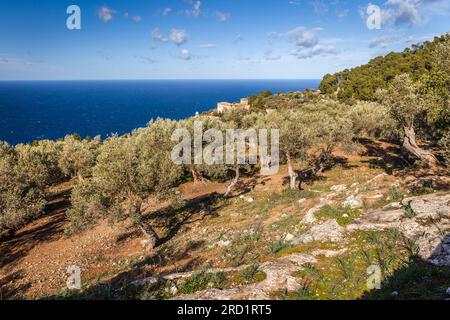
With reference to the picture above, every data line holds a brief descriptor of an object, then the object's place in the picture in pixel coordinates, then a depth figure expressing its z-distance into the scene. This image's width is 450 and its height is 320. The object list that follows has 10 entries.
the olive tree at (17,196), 28.67
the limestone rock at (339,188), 29.34
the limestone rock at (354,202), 20.39
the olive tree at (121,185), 23.80
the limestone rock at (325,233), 16.35
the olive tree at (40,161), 37.26
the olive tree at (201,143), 39.81
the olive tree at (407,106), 30.78
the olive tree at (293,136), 34.91
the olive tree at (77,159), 50.50
